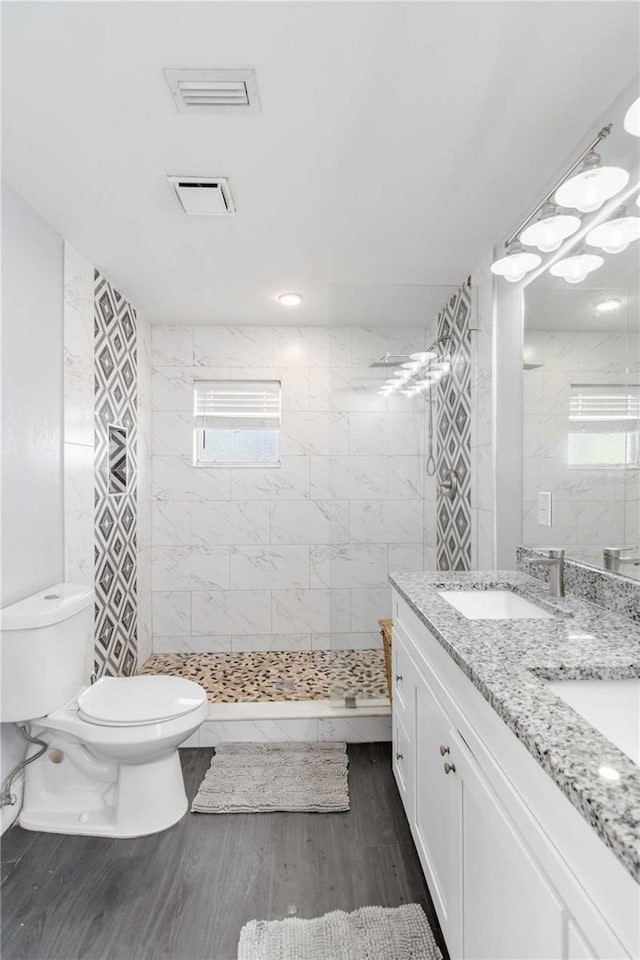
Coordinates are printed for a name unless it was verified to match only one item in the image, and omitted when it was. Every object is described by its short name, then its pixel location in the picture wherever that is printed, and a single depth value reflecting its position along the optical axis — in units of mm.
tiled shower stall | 2748
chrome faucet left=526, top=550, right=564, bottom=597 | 1750
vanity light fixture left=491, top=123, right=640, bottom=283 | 1446
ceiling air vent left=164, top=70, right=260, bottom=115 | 1447
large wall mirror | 1513
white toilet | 1892
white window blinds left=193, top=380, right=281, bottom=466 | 3844
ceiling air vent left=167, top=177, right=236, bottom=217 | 1948
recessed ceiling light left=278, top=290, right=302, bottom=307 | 3152
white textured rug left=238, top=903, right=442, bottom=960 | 1441
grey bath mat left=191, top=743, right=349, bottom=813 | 2125
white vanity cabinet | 712
